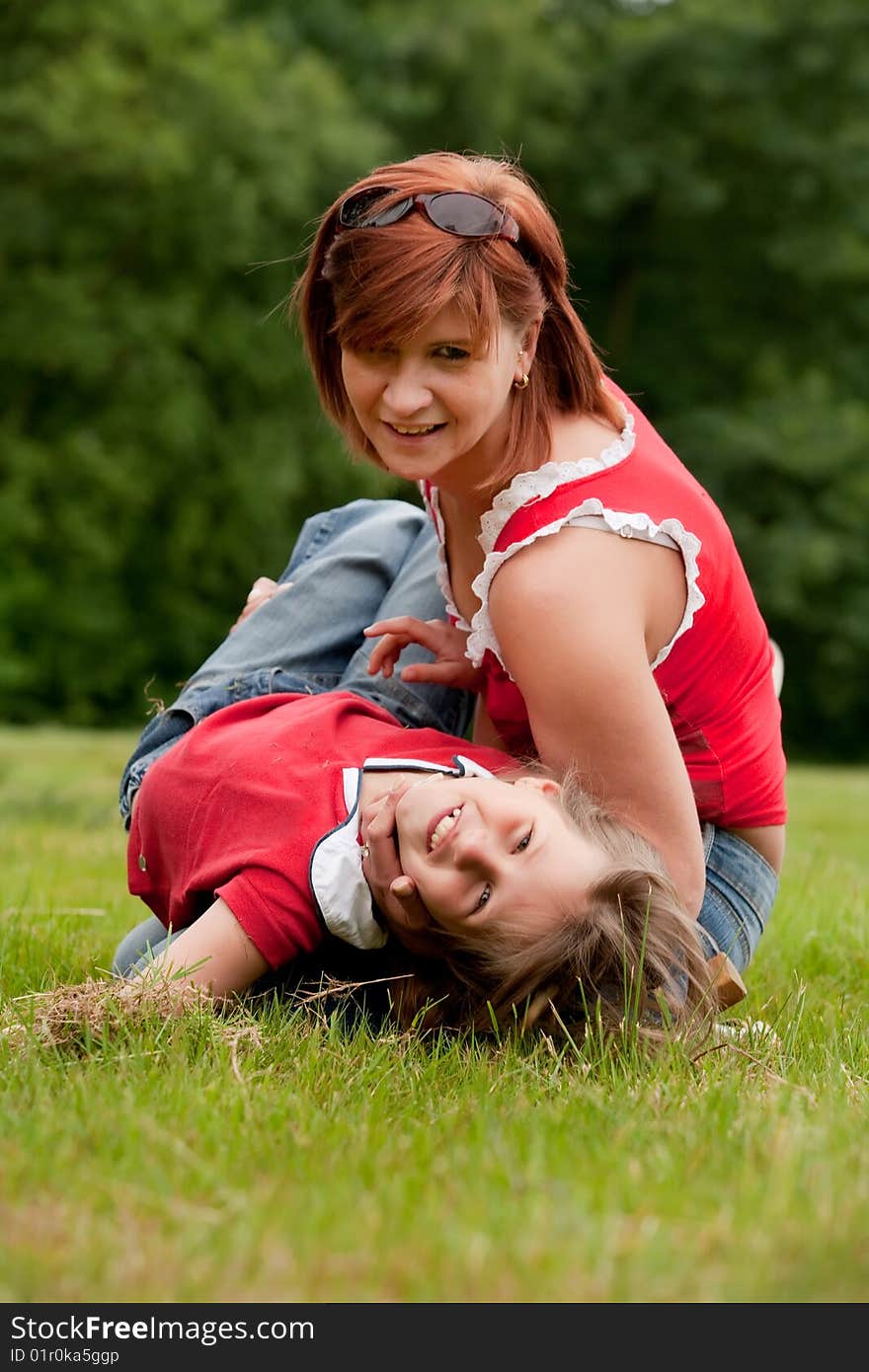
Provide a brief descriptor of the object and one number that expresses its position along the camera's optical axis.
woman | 2.84
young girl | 2.79
